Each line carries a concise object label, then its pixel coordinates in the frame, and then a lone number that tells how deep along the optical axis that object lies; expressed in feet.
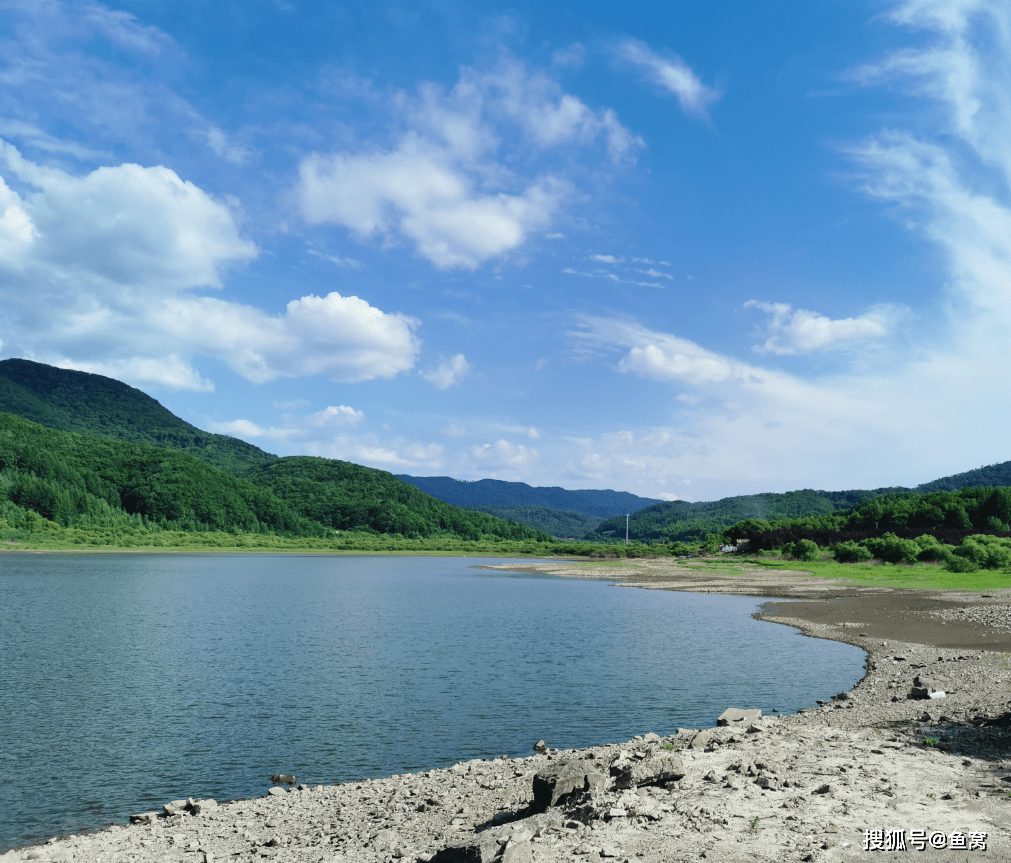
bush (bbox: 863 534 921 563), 338.54
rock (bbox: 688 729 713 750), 50.37
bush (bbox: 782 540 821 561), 406.62
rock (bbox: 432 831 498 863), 29.55
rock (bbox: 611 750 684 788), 38.14
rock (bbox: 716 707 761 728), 59.93
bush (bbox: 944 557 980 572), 289.74
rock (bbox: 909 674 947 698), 68.80
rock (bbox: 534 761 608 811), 37.32
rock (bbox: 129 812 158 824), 46.09
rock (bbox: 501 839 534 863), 28.25
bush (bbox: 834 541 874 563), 364.38
